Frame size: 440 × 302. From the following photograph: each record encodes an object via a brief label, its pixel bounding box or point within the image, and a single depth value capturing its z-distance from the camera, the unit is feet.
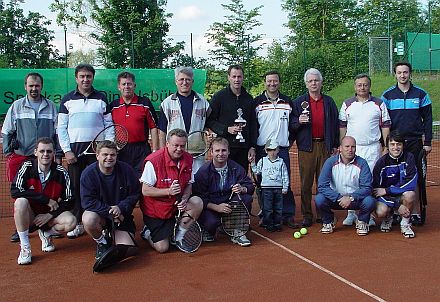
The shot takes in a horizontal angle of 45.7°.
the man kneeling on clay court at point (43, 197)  16.51
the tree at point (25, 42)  82.69
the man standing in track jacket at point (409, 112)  20.01
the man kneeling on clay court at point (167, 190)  16.97
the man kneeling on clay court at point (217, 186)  18.15
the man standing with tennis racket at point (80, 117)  18.11
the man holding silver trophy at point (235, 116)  19.34
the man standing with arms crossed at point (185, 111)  18.78
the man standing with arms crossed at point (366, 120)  19.79
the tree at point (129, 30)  62.23
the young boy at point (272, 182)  19.77
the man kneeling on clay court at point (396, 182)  18.93
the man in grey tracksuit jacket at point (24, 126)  18.35
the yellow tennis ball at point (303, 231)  19.14
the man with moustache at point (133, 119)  18.92
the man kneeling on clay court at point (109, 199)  16.34
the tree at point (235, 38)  69.26
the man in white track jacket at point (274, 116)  19.86
